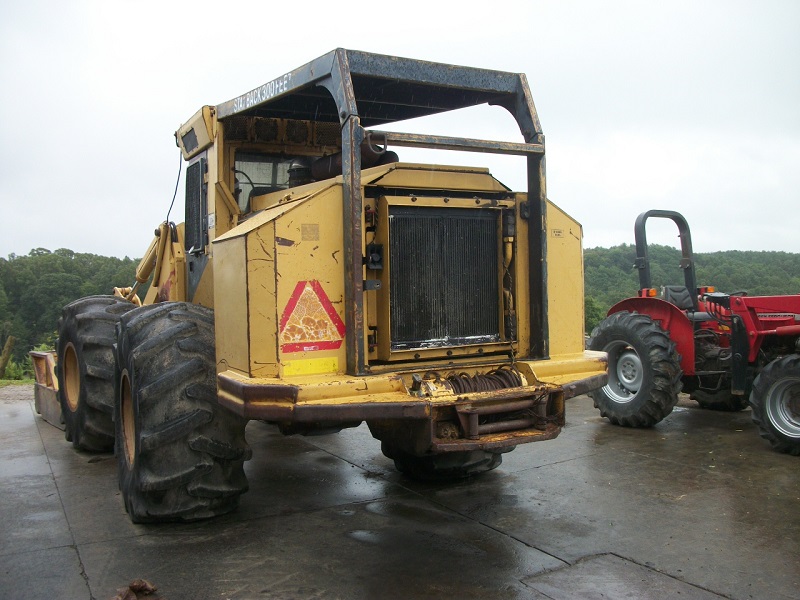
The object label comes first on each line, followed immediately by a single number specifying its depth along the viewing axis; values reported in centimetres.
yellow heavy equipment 414
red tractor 679
